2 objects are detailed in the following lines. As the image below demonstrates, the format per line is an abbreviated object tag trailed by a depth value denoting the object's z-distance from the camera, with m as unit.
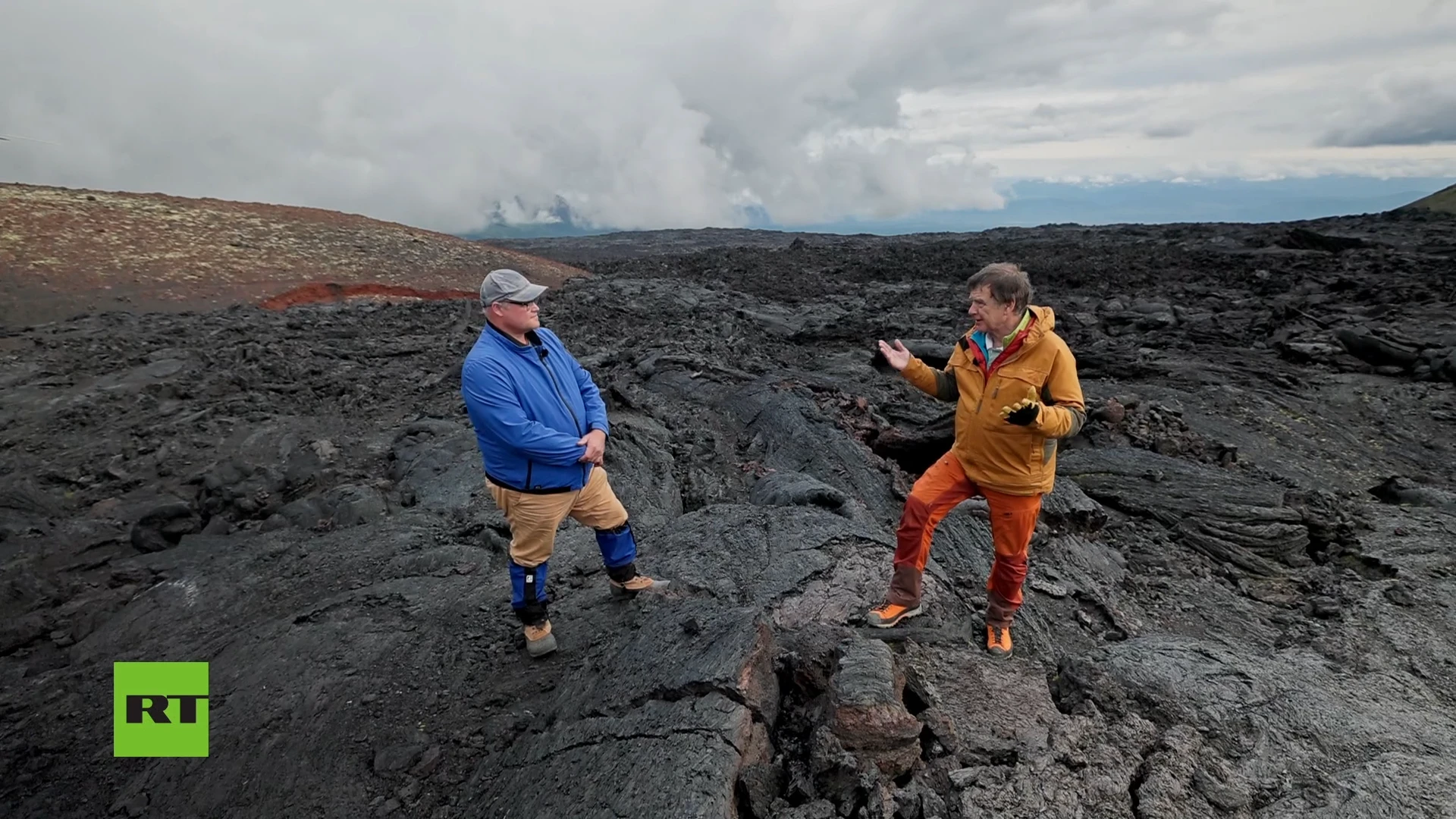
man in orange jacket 3.62
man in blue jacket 3.69
